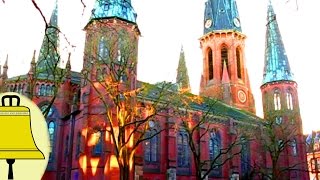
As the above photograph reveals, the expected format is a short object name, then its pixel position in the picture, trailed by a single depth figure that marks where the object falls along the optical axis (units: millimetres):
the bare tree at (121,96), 21078
